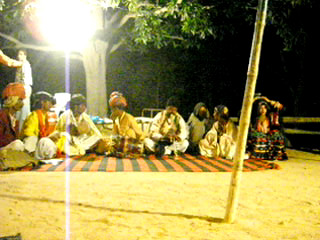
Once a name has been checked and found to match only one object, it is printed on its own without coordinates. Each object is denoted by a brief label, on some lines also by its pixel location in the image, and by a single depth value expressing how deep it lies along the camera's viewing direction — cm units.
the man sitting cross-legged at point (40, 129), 680
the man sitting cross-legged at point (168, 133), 777
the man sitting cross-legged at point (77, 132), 734
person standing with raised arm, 817
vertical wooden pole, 328
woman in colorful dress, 778
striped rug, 613
